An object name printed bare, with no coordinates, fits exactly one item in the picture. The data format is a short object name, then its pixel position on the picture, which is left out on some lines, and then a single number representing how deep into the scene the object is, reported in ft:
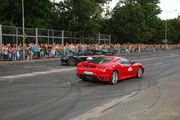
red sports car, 30.45
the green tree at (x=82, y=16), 120.06
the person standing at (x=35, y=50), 79.15
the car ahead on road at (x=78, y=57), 55.62
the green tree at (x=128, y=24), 176.81
